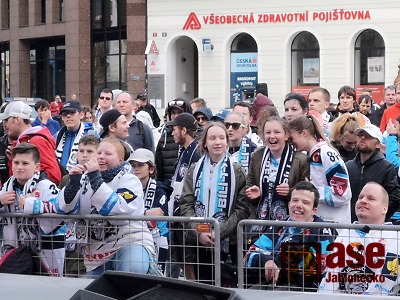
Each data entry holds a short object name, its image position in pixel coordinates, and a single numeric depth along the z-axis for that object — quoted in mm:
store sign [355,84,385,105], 45474
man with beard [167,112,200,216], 13563
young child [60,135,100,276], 10389
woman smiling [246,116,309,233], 11347
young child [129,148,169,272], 12246
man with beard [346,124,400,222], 12193
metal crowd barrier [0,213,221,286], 10025
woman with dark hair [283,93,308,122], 13906
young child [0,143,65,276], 10560
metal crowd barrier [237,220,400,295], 9206
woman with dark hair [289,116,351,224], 11187
